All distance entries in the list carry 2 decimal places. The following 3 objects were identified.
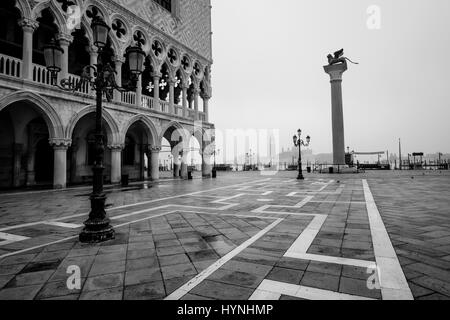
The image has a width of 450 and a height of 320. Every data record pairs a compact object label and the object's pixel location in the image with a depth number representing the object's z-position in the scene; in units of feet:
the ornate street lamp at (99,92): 14.14
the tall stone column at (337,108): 85.05
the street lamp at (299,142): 65.21
